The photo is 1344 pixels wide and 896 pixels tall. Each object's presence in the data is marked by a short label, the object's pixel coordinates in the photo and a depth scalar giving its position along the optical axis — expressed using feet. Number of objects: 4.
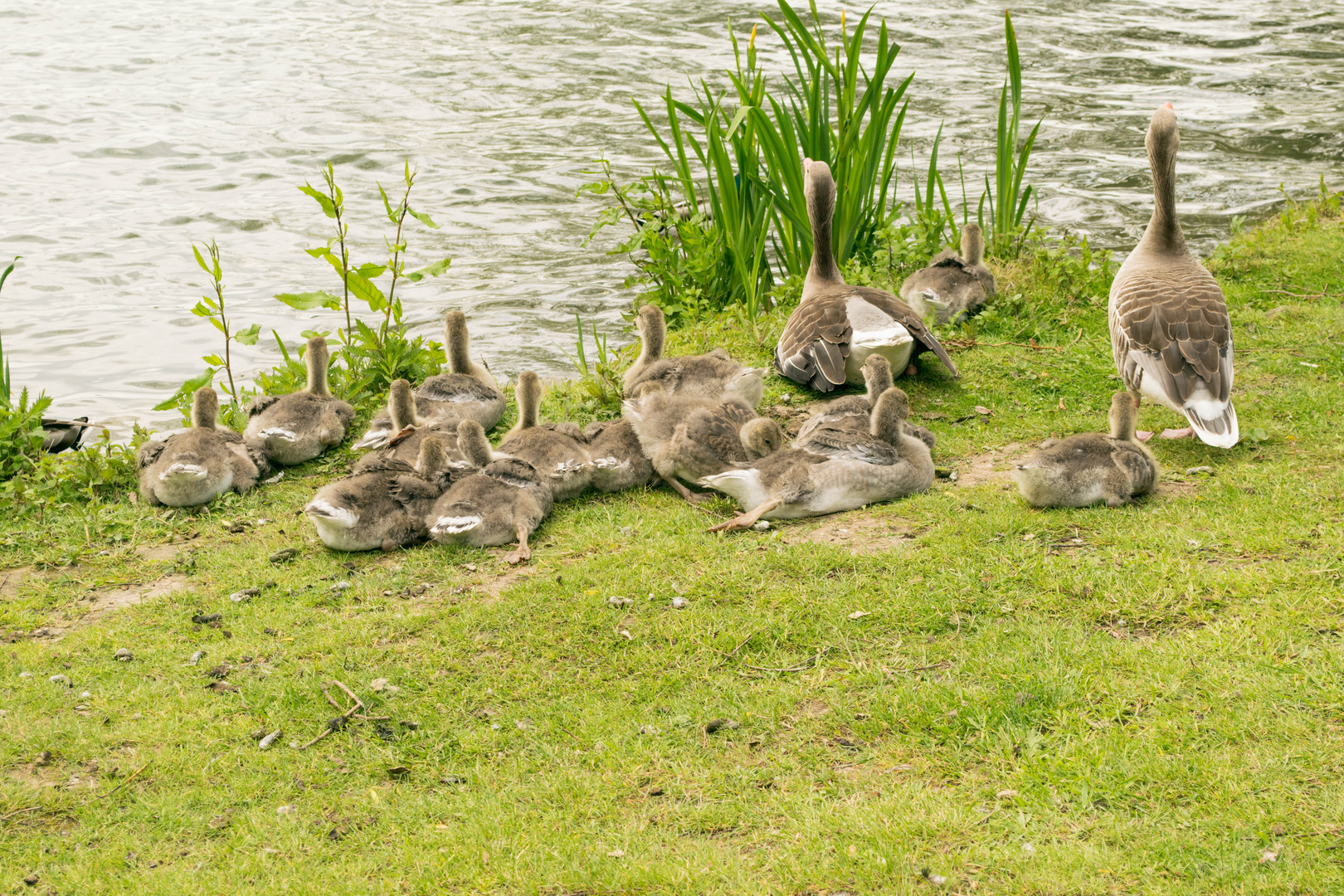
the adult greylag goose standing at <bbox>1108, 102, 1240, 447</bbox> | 52.03
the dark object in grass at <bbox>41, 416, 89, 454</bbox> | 65.62
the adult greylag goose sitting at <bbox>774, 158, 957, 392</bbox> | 62.49
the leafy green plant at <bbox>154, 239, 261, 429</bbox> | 62.90
